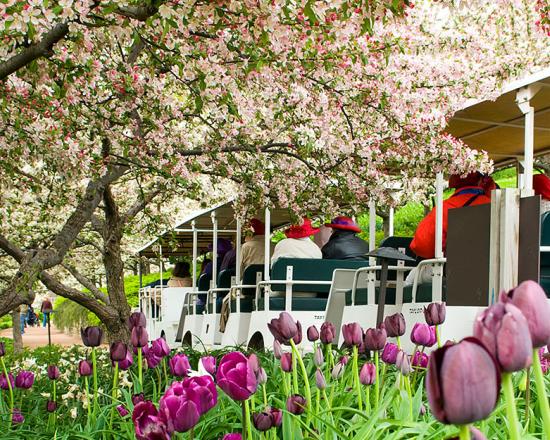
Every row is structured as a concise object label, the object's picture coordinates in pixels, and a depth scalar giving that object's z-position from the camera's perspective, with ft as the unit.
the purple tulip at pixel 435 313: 10.71
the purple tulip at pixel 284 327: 8.64
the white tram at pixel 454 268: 16.81
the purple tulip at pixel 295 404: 8.41
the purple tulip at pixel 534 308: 3.84
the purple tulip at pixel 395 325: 10.73
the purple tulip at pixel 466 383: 3.21
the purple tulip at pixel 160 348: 12.07
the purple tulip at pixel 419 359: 11.77
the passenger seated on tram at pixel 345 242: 32.78
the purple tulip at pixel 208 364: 8.06
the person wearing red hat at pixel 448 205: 22.67
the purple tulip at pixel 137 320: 11.09
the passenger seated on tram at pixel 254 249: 39.60
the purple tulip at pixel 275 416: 7.54
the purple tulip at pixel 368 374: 9.16
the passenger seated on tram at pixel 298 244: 33.28
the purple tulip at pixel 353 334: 9.93
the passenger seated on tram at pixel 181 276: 55.62
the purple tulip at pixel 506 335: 3.41
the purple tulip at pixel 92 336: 11.48
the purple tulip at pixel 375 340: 10.05
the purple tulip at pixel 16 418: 13.55
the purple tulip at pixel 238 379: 6.37
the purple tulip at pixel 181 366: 10.18
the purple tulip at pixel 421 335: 10.62
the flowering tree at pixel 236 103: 15.15
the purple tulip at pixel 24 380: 13.28
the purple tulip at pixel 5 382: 14.26
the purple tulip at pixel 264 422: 7.48
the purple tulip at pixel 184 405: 5.97
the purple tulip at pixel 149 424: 6.06
